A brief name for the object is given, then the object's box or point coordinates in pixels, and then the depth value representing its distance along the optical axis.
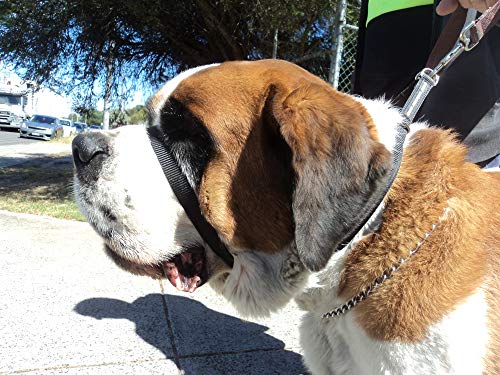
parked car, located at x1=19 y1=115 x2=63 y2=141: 32.06
